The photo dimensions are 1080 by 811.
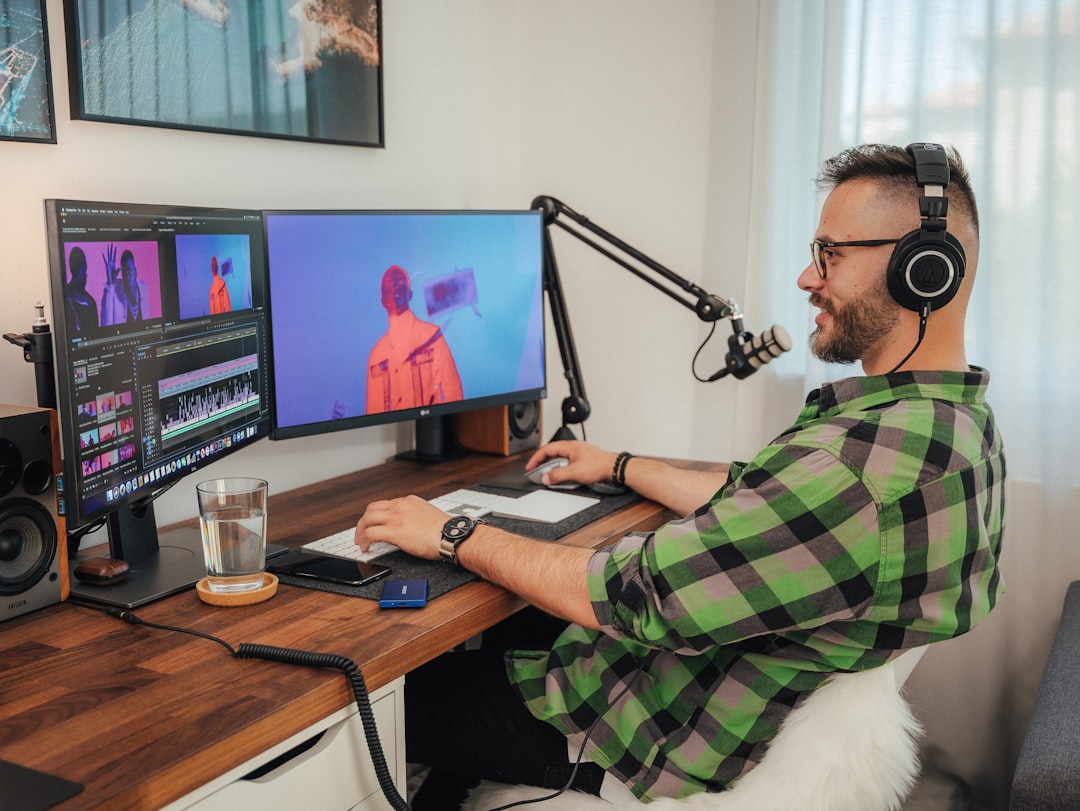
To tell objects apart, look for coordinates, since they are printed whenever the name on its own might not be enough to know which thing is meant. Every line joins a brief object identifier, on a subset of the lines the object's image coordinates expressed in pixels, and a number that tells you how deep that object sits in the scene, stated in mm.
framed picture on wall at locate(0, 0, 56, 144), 1276
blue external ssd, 1178
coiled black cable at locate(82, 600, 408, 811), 998
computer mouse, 1792
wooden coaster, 1186
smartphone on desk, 1268
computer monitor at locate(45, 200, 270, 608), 1057
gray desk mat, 1241
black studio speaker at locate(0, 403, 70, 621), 1114
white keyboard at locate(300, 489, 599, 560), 1440
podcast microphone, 1768
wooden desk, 826
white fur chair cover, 985
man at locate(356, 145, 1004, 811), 1020
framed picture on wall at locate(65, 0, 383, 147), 1420
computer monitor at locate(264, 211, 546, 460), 1615
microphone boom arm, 1940
